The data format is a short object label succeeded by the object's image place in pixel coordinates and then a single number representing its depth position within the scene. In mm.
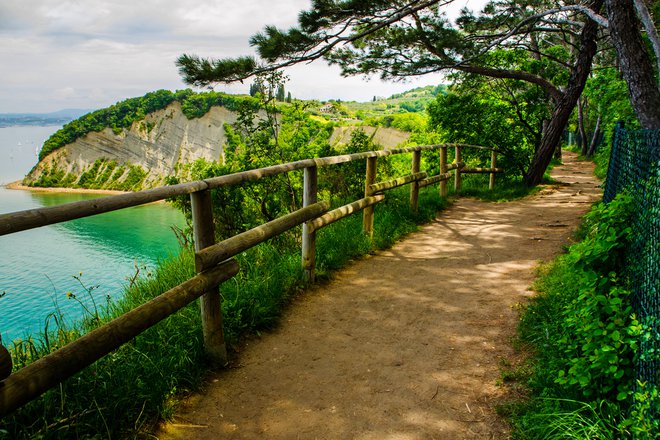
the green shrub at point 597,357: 2037
